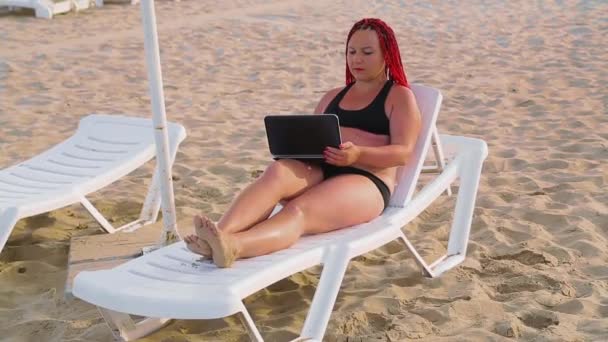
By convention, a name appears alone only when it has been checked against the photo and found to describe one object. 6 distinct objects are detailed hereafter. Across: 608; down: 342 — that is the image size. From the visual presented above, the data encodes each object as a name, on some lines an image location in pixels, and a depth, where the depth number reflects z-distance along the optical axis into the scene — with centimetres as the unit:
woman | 324
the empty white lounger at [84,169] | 404
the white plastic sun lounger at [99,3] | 1280
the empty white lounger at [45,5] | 1185
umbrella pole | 352
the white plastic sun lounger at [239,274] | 281
